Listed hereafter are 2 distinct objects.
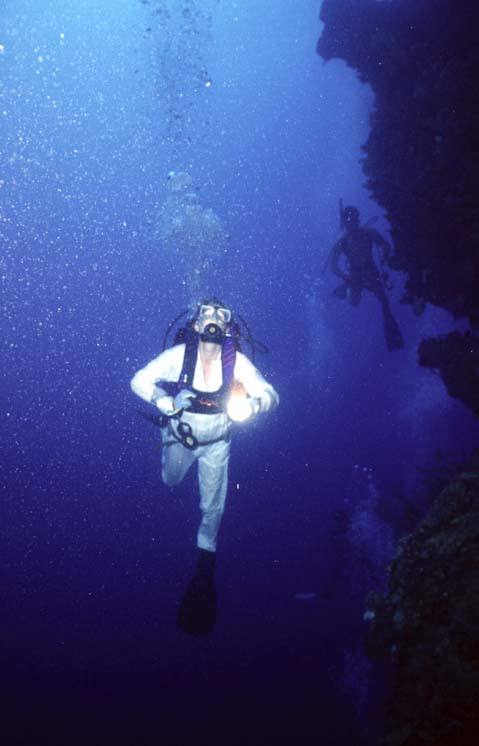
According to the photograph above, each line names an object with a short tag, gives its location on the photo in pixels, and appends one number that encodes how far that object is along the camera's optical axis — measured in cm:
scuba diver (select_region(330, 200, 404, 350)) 942
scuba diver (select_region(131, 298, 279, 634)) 412
